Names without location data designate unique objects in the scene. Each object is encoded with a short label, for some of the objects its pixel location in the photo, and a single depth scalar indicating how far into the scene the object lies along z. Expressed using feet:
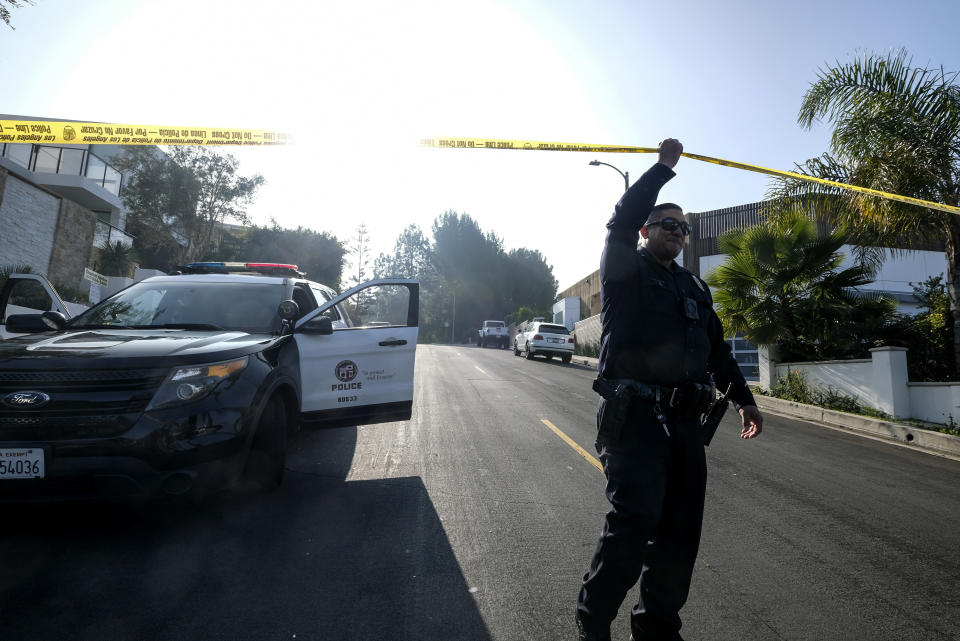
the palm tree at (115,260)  74.02
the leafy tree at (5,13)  33.64
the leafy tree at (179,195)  101.76
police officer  7.68
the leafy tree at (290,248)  152.05
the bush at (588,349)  93.61
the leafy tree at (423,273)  241.55
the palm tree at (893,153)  30.25
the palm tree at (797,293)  38.14
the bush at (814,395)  34.65
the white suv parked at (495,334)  143.02
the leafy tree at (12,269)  46.37
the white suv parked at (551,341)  81.66
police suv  10.62
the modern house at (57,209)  55.26
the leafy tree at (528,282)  220.64
